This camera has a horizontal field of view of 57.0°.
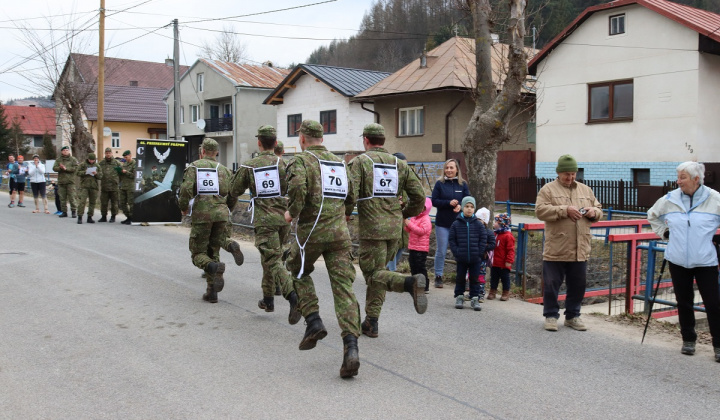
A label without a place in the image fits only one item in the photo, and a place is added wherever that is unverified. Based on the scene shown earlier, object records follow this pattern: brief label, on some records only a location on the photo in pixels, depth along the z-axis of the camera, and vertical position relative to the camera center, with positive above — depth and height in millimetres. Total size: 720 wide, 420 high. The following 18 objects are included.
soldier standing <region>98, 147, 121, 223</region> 17562 +193
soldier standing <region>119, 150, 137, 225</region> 17500 -99
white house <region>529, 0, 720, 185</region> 21125 +3249
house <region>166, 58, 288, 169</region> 46781 +5980
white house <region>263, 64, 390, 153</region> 37000 +4766
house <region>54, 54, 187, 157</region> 57594 +6390
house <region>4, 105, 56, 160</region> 81125 +7642
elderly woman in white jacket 6117 -544
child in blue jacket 8141 -763
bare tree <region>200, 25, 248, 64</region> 70044 +13761
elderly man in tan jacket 7059 -549
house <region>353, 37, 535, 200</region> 29750 +3422
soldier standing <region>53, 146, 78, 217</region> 18781 +227
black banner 17281 +90
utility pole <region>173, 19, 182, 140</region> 24703 +4193
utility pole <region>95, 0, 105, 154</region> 24797 +3837
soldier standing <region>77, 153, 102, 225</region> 17766 +58
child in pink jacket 8852 -751
